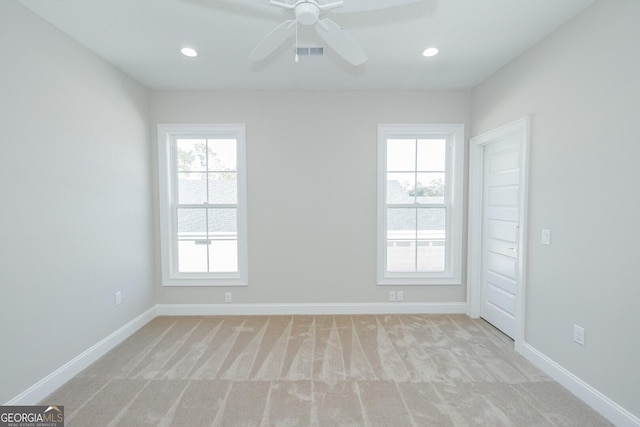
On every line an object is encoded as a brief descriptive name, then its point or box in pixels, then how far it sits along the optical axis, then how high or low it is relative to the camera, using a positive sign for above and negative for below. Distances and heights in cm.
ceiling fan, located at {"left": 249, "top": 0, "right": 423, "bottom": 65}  140 +99
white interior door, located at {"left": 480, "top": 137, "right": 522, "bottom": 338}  271 -34
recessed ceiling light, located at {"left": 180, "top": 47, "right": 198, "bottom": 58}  240 +135
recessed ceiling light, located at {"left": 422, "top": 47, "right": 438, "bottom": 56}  240 +135
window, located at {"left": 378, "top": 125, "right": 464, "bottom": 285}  338 -15
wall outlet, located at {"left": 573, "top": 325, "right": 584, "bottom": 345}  194 -96
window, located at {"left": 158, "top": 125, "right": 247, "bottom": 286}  336 -14
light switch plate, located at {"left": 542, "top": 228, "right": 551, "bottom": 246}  221 -29
